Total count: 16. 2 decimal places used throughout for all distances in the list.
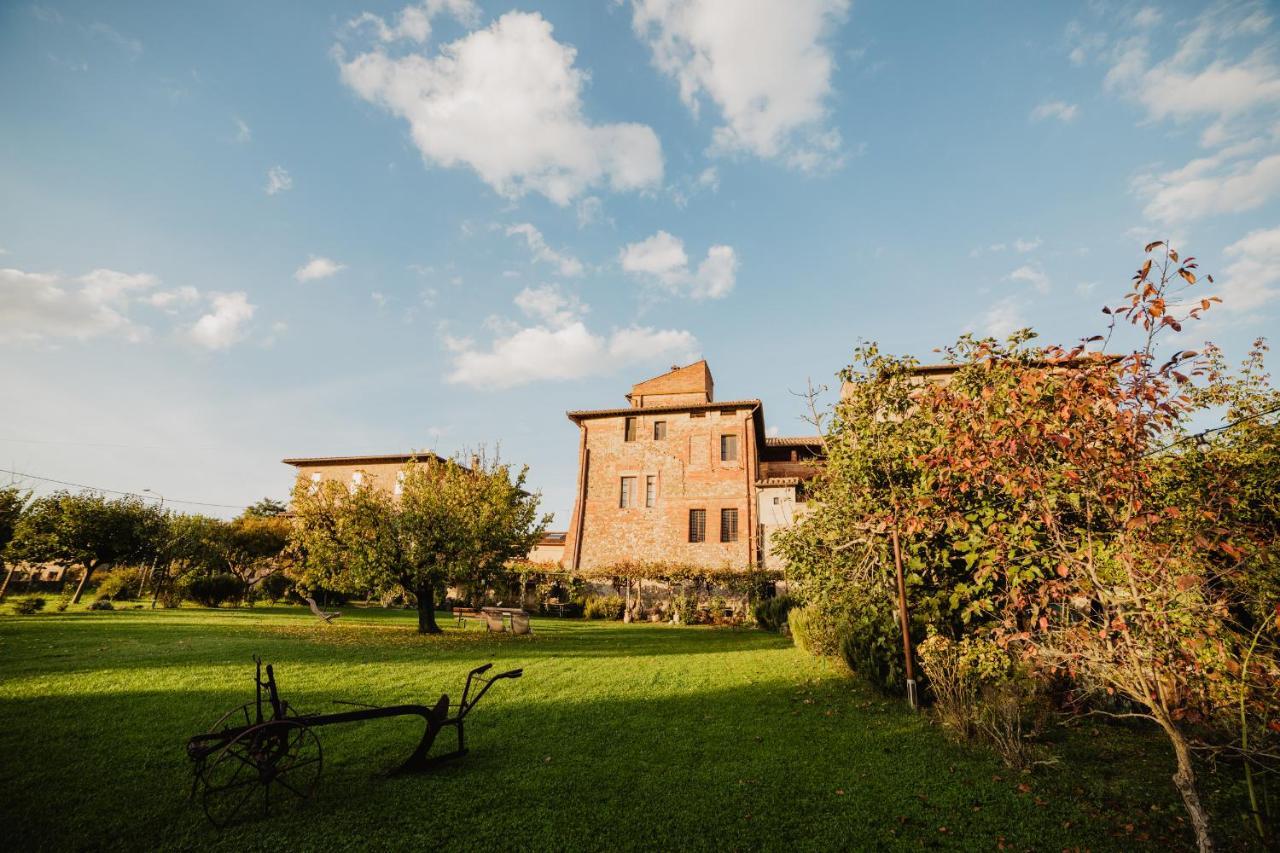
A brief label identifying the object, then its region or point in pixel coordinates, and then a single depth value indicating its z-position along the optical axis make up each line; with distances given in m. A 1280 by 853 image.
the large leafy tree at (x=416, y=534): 15.08
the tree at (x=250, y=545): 28.52
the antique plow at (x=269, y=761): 4.32
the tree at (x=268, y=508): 49.78
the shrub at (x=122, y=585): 24.44
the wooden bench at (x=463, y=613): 18.28
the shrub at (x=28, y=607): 18.03
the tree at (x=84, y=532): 22.28
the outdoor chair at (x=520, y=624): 16.22
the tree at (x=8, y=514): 21.95
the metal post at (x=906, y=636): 7.92
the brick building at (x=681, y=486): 25.59
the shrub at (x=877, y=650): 8.61
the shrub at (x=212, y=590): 24.50
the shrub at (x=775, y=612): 19.55
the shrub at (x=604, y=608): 24.39
